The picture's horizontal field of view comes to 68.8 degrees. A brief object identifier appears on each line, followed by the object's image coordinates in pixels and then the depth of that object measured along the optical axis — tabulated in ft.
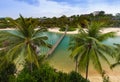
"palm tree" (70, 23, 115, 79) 27.88
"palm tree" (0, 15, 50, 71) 27.88
